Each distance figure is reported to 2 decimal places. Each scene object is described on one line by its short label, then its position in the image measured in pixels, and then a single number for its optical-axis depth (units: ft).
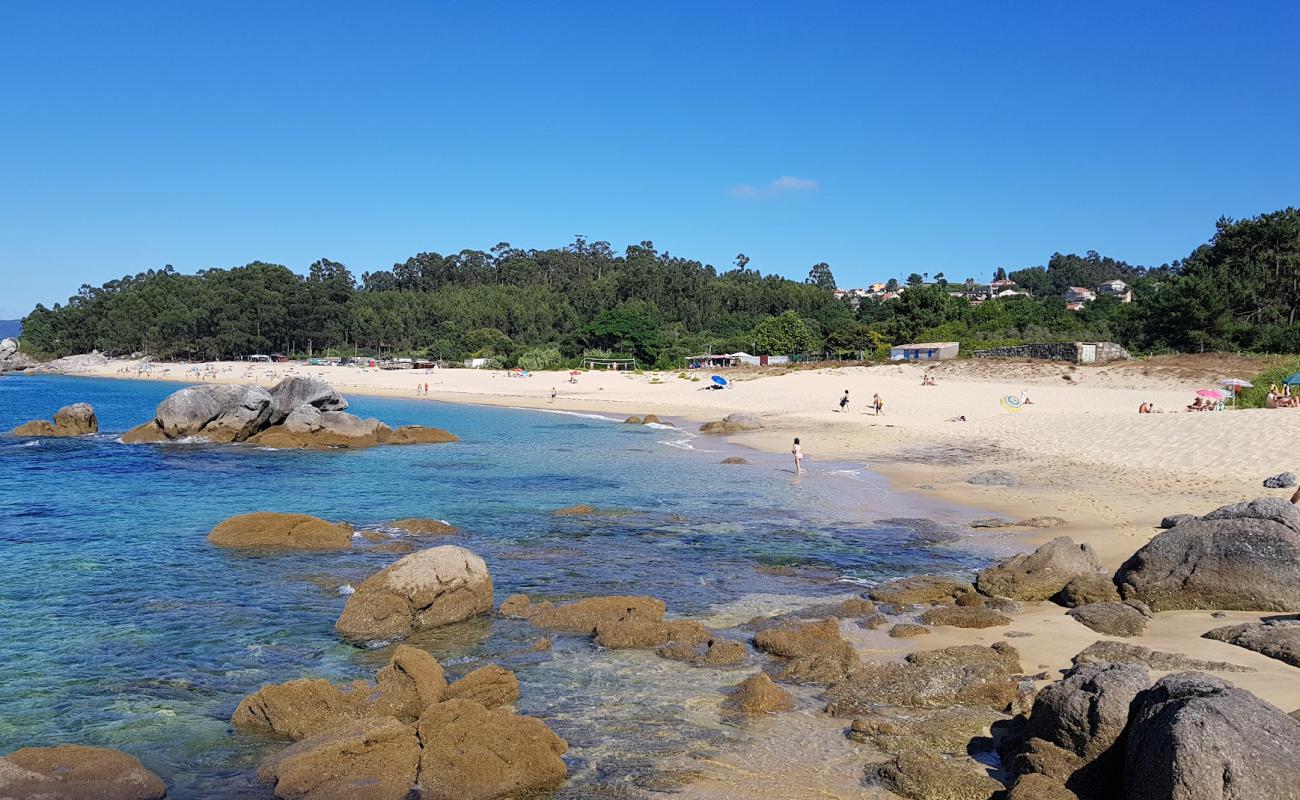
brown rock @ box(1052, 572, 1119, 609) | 39.27
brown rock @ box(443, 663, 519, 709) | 29.89
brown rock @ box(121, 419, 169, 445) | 115.44
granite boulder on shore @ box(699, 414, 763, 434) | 132.87
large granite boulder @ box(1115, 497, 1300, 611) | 36.47
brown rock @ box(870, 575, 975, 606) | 42.42
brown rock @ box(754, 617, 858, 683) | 32.55
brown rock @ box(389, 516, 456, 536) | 60.03
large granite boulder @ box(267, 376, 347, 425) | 122.21
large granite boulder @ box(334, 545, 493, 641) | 38.04
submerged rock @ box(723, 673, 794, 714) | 29.53
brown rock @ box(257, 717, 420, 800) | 23.86
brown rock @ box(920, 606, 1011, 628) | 37.86
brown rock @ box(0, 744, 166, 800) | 22.24
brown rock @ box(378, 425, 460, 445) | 119.85
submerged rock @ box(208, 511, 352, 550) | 55.11
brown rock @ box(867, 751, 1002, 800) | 23.08
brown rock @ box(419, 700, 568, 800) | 24.18
